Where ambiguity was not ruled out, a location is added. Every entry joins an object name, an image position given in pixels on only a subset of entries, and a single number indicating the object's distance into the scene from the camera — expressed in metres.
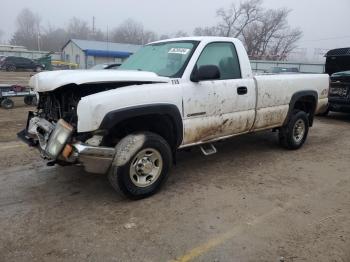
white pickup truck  3.72
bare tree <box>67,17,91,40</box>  96.26
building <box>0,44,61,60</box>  55.50
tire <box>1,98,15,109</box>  11.16
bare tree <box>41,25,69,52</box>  91.72
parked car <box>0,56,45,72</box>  36.22
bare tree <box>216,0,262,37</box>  59.72
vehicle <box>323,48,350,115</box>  9.75
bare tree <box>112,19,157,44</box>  79.71
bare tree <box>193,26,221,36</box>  61.27
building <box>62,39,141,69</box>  43.56
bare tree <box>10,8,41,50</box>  98.62
